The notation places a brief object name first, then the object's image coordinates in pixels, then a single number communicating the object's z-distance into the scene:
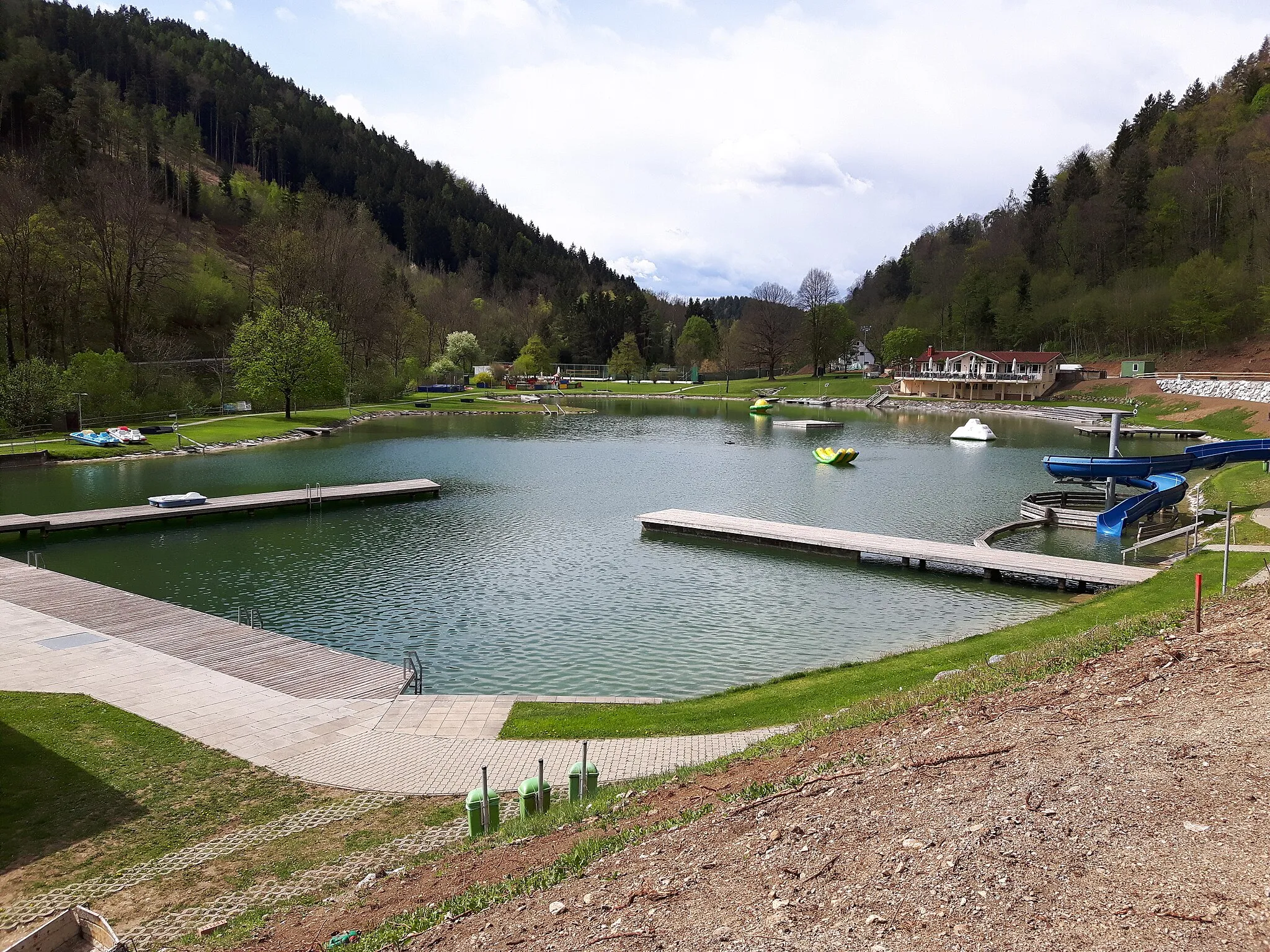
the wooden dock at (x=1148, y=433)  68.44
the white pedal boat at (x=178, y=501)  36.62
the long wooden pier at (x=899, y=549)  26.92
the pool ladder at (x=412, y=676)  17.11
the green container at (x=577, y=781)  11.27
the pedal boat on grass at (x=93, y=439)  54.53
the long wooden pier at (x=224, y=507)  33.53
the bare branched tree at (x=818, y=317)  137.75
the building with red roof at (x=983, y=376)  104.31
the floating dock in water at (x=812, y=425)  78.12
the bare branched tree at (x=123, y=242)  71.19
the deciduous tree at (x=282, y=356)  73.50
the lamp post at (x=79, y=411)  58.13
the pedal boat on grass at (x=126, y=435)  55.91
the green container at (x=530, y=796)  10.80
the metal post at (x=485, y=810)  10.36
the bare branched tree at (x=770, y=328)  138.25
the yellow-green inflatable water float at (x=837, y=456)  54.75
